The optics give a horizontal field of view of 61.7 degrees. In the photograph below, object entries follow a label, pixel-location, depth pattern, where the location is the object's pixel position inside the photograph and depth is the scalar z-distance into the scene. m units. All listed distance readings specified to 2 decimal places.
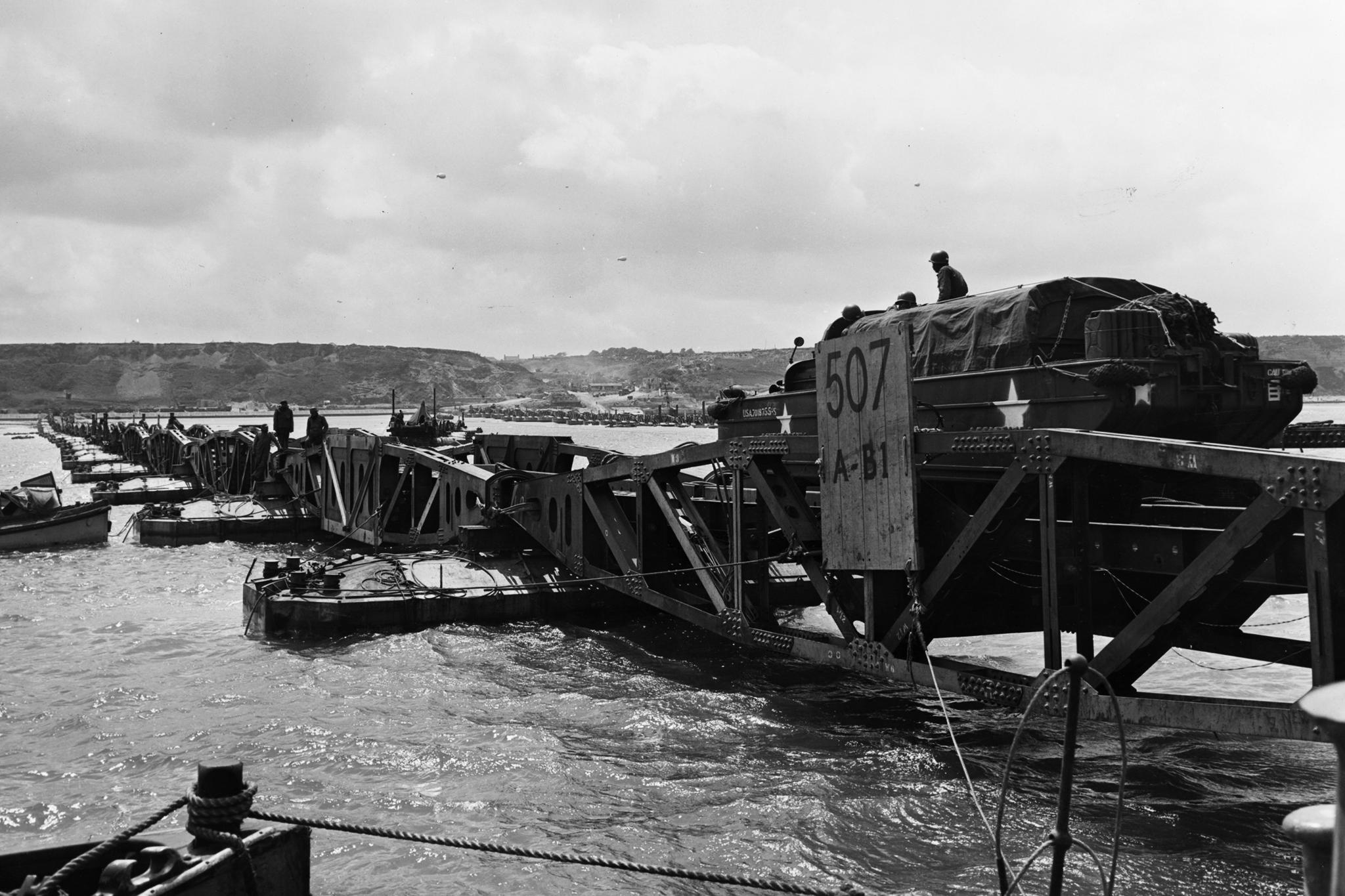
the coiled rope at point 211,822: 6.11
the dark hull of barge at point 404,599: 17.48
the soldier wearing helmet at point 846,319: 15.10
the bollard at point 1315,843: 2.97
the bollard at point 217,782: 6.29
